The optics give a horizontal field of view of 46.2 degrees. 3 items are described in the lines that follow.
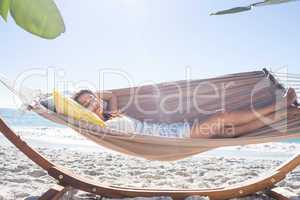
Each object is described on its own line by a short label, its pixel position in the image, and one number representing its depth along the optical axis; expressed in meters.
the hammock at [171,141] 1.36
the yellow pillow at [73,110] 1.80
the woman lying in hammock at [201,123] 1.99
